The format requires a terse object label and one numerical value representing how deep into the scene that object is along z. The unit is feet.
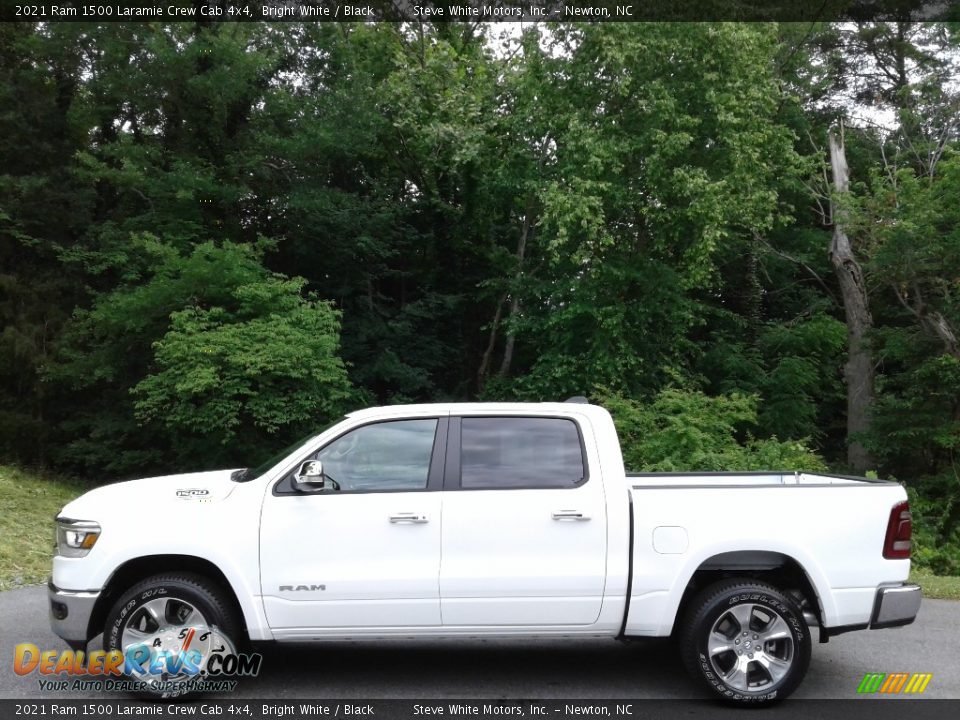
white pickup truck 17.01
